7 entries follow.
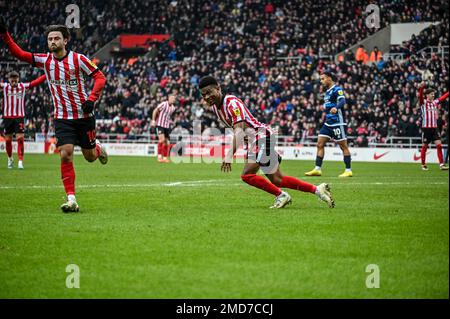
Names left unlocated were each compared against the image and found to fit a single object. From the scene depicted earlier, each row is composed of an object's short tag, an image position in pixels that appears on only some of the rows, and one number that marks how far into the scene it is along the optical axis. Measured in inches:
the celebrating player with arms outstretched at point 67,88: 422.3
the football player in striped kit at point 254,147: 411.8
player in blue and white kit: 761.6
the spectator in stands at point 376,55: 1483.8
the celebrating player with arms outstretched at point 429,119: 949.8
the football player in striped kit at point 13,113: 874.8
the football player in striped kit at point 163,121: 1131.3
